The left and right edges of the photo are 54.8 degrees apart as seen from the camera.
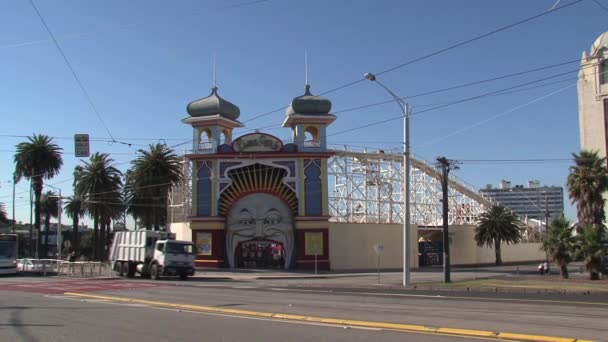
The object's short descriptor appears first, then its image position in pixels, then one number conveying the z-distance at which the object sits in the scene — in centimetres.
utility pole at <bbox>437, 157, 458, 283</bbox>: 3357
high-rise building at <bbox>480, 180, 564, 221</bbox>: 18482
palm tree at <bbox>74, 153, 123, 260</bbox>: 5597
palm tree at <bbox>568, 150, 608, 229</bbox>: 4459
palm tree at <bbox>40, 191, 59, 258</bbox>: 6253
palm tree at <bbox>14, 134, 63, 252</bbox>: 5659
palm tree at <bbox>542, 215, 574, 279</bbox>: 3766
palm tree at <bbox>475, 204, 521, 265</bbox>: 6094
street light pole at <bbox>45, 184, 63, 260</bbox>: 4873
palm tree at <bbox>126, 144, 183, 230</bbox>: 5316
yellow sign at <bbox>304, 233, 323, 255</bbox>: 4878
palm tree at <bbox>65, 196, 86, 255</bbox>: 6784
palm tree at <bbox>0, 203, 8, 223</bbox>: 7537
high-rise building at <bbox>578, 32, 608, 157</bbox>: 5909
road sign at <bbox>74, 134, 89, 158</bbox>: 3114
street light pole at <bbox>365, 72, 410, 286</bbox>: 3073
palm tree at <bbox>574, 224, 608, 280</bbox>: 3597
